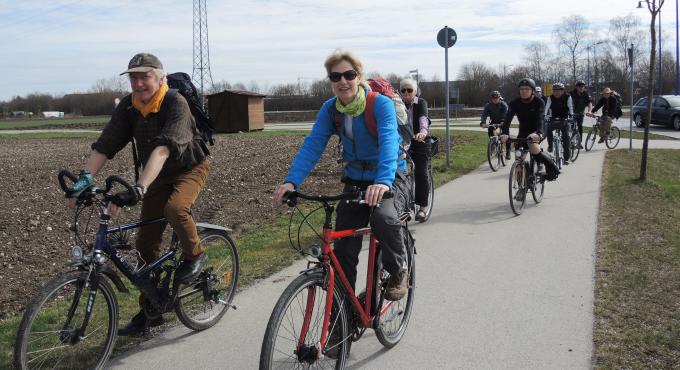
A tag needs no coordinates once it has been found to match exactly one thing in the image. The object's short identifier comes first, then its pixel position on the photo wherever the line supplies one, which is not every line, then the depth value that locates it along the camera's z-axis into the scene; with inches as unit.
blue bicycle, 132.1
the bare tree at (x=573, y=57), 3166.8
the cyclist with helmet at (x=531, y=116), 365.1
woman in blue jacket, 142.6
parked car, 1082.7
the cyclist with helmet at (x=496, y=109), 633.0
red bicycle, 121.4
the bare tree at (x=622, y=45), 2887.3
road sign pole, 567.8
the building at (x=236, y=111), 1457.9
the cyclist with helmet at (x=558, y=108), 544.1
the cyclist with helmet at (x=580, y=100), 648.4
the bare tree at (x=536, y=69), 3380.7
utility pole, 2042.3
